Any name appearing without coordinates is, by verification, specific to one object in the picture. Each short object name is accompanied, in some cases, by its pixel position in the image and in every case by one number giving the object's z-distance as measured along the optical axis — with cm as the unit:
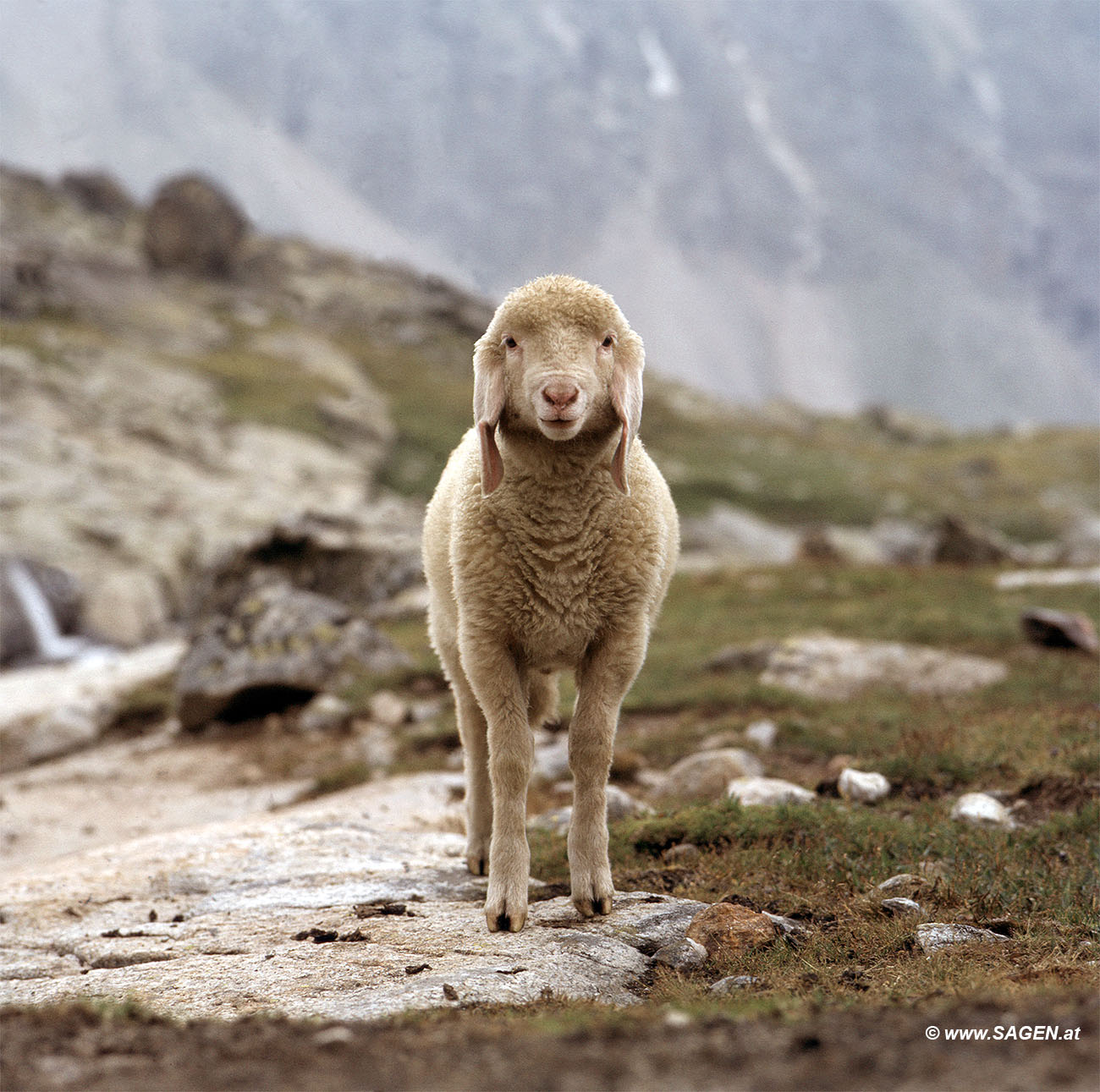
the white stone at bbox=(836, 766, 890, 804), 883
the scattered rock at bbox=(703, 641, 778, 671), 1603
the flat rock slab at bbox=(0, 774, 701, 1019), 498
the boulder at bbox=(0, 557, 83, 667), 3284
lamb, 599
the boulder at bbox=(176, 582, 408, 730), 1560
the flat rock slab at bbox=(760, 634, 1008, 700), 1427
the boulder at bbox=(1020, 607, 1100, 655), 1540
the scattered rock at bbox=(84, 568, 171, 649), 3606
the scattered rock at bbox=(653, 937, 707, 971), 542
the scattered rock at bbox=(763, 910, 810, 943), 567
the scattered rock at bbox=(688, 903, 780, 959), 552
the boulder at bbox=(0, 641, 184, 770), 1620
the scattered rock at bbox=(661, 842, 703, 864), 738
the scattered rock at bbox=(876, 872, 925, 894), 637
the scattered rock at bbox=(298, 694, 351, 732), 1498
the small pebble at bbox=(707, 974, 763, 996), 493
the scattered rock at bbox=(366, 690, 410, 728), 1477
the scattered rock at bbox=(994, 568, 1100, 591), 2327
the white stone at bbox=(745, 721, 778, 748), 1172
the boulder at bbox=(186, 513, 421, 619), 2275
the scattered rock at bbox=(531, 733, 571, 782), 1141
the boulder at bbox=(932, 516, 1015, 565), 2942
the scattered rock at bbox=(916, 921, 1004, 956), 539
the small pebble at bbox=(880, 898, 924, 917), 593
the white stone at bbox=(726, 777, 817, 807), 852
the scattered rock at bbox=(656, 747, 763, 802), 947
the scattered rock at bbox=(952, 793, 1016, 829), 783
